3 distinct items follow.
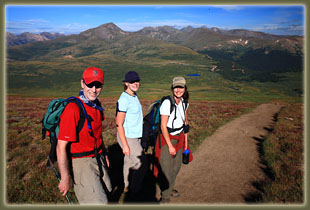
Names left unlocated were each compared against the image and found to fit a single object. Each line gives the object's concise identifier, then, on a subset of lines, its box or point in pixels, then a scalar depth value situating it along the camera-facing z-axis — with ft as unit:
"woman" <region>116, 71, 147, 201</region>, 13.87
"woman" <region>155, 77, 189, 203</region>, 14.26
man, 9.51
